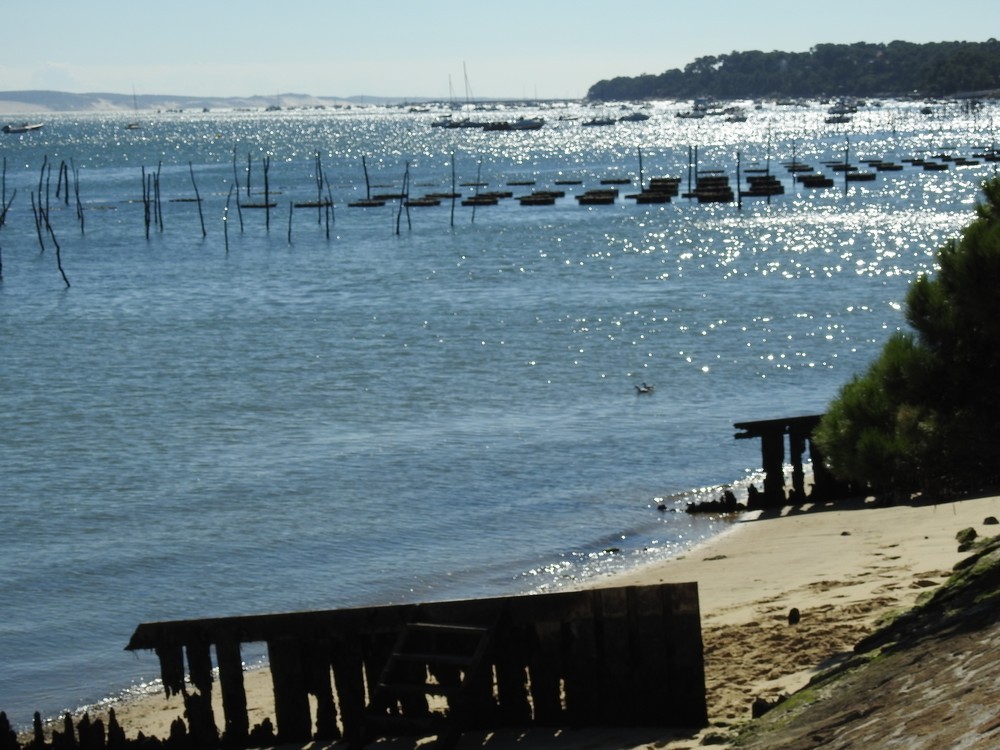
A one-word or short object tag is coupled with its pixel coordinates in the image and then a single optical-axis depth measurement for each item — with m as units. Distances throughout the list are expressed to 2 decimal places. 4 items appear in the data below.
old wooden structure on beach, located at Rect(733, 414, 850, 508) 38.69
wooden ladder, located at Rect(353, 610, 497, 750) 19.34
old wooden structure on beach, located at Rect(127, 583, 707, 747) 19.61
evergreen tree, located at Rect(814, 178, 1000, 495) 18.45
